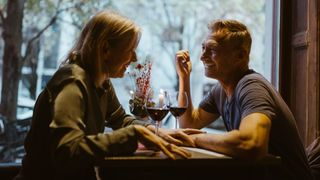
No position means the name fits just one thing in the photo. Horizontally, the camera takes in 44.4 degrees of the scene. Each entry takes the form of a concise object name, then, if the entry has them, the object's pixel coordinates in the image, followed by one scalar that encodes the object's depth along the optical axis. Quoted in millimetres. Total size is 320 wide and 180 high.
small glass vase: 1867
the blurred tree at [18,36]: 2660
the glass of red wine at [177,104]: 1683
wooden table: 1224
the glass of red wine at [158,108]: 1553
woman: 1158
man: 1302
